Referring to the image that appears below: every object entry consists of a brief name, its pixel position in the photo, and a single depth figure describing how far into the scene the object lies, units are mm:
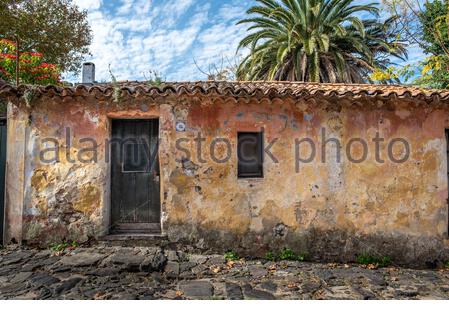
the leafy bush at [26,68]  9008
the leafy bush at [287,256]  5613
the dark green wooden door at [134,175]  5973
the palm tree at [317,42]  12117
